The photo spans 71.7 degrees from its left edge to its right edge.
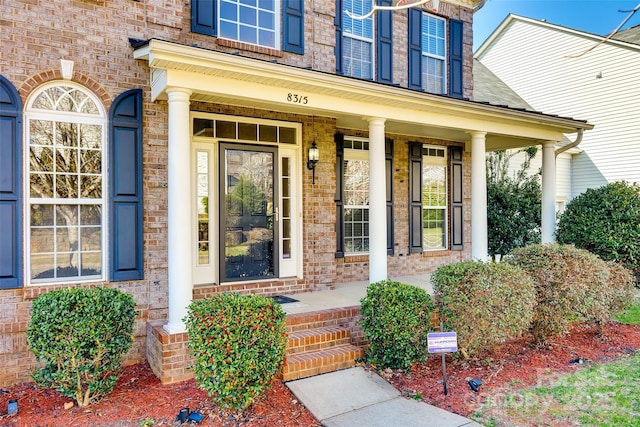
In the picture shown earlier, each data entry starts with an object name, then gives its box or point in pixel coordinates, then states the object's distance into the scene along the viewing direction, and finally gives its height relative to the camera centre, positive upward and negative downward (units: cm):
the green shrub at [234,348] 380 -114
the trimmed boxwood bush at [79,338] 394 -108
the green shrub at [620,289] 631 -106
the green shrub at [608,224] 760 -14
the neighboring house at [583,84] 1412 +459
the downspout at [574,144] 879 +147
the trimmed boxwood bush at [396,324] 481 -118
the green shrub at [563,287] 562 -91
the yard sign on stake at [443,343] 440 -125
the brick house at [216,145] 480 +102
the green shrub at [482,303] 491 -98
